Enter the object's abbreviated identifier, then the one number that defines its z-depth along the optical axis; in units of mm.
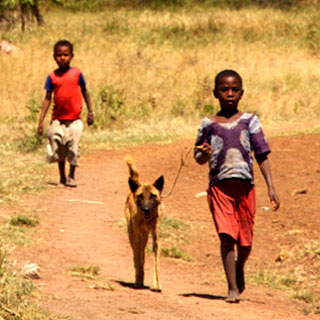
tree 48784
